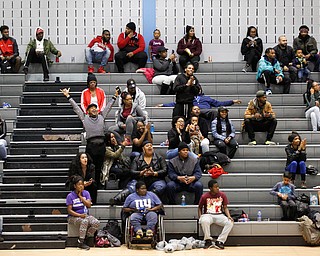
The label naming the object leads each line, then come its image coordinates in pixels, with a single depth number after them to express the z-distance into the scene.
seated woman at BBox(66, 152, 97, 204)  15.02
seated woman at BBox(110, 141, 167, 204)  15.01
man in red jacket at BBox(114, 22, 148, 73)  19.25
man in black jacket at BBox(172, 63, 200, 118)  16.86
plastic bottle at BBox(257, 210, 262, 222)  14.86
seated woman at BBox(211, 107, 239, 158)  16.31
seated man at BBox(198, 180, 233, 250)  14.22
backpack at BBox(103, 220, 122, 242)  14.49
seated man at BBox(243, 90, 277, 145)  16.67
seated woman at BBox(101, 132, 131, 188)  15.47
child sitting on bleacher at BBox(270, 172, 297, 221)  14.86
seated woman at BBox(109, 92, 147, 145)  16.47
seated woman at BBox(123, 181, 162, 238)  14.13
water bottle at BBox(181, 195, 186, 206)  15.09
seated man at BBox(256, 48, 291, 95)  18.38
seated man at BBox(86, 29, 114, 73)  19.39
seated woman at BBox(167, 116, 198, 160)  15.92
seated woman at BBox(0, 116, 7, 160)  16.45
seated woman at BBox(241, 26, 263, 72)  19.28
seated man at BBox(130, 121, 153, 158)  15.79
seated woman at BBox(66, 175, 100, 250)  14.25
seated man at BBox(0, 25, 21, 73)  19.23
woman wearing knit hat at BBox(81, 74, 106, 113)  16.86
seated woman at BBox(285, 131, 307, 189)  15.59
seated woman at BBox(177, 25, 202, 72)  19.27
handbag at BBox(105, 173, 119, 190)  15.56
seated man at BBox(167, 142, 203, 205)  15.04
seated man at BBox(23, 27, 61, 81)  19.16
